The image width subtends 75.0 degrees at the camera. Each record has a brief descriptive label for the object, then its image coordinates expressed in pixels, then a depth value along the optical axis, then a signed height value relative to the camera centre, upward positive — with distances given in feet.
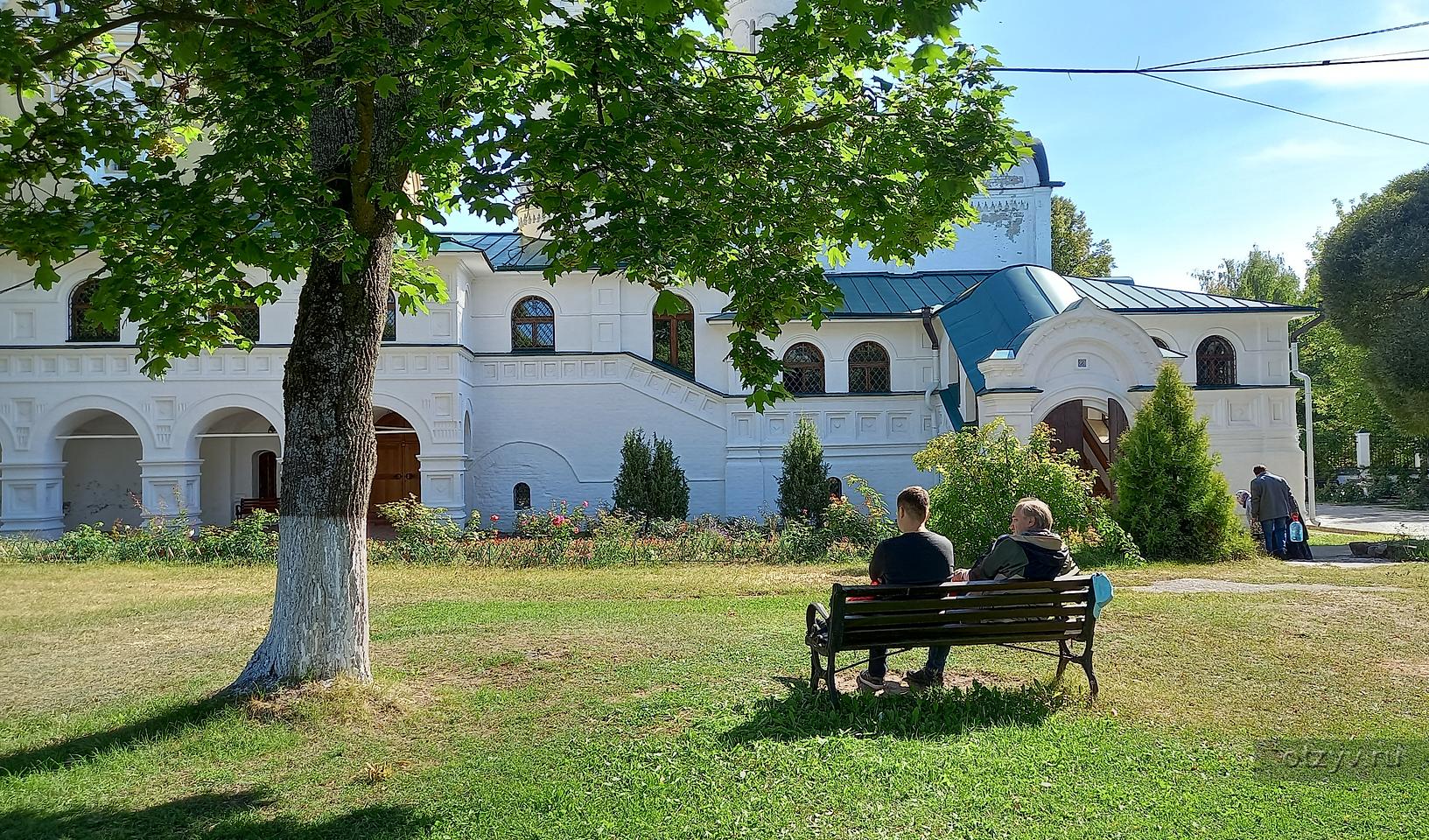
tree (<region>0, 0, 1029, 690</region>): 15.69 +5.50
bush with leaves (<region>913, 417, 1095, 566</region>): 42.24 -1.77
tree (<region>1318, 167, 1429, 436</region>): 58.90 +10.00
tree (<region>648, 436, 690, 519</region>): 62.44 -2.20
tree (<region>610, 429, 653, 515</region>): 62.23 -1.60
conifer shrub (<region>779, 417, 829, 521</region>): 61.57 -1.77
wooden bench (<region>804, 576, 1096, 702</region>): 18.01 -3.29
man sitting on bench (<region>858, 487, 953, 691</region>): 18.90 -2.21
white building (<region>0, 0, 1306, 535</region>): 60.03 +4.72
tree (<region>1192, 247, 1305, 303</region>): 140.15 +26.73
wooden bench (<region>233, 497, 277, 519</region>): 72.30 -3.43
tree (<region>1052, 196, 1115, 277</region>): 119.55 +26.60
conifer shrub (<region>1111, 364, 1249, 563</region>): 44.68 -2.07
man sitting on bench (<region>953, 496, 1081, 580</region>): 19.55 -2.18
